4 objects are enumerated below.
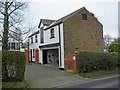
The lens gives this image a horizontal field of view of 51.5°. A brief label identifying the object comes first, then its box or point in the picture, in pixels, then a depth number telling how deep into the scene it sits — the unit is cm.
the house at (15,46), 2715
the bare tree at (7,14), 1014
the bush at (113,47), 2086
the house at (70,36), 1533
